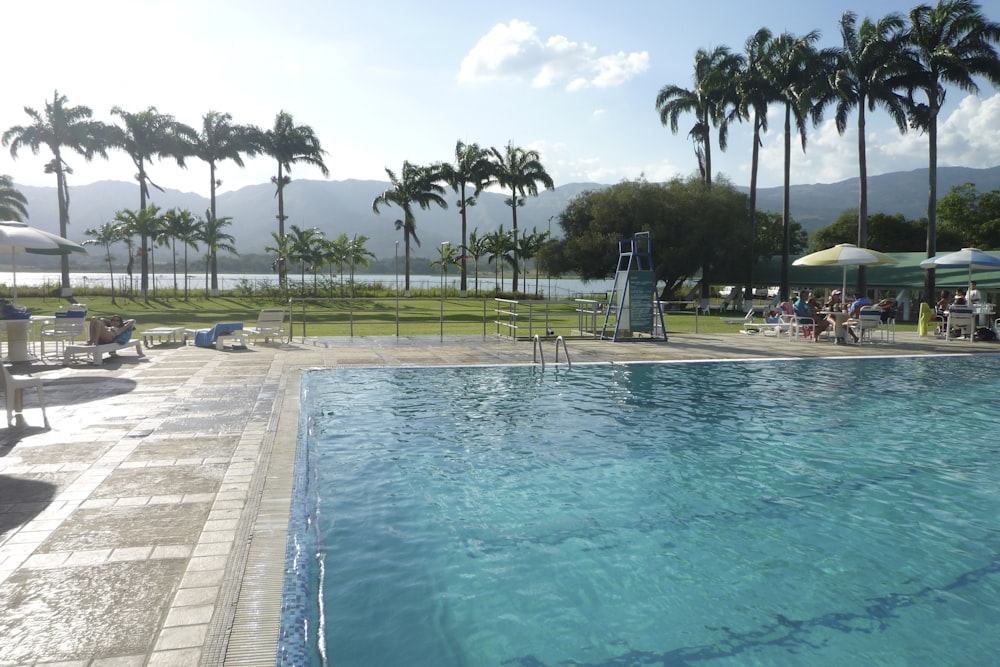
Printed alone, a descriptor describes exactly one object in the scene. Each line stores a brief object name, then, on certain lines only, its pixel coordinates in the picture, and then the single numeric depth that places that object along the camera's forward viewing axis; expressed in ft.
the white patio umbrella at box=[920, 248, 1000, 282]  58.23
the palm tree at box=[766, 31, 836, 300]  115.96
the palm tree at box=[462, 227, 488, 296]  168.76
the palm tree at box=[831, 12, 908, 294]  103.35
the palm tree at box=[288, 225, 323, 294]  152.46
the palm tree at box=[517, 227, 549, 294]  166.81
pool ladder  42.09
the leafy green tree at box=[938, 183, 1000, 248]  174.09
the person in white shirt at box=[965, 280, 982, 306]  63.42
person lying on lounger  40.45
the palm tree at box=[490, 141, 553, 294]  176.45
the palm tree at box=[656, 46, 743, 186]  137.18
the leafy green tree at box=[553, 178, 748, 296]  138.31
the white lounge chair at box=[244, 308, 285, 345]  52.90
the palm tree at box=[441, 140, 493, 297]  173.78
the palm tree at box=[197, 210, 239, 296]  154.71
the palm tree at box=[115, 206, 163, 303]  144.15
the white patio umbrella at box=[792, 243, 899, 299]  59.11
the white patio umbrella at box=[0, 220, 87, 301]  36.81
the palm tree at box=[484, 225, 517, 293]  167.63
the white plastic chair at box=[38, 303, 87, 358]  43.42
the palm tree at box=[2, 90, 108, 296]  145.18
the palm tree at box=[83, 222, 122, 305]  158.81
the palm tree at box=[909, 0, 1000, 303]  96.32
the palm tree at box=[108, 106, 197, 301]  155.02
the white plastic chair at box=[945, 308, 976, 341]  59.16
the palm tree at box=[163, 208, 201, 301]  155.74
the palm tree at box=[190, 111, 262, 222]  166.20
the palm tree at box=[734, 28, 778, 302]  130.31
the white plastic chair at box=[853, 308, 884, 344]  55.52
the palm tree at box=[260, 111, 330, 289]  171.83
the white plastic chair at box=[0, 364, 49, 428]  23.58
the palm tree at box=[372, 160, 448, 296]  174.91
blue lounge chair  50.16
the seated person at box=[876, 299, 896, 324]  68.44
